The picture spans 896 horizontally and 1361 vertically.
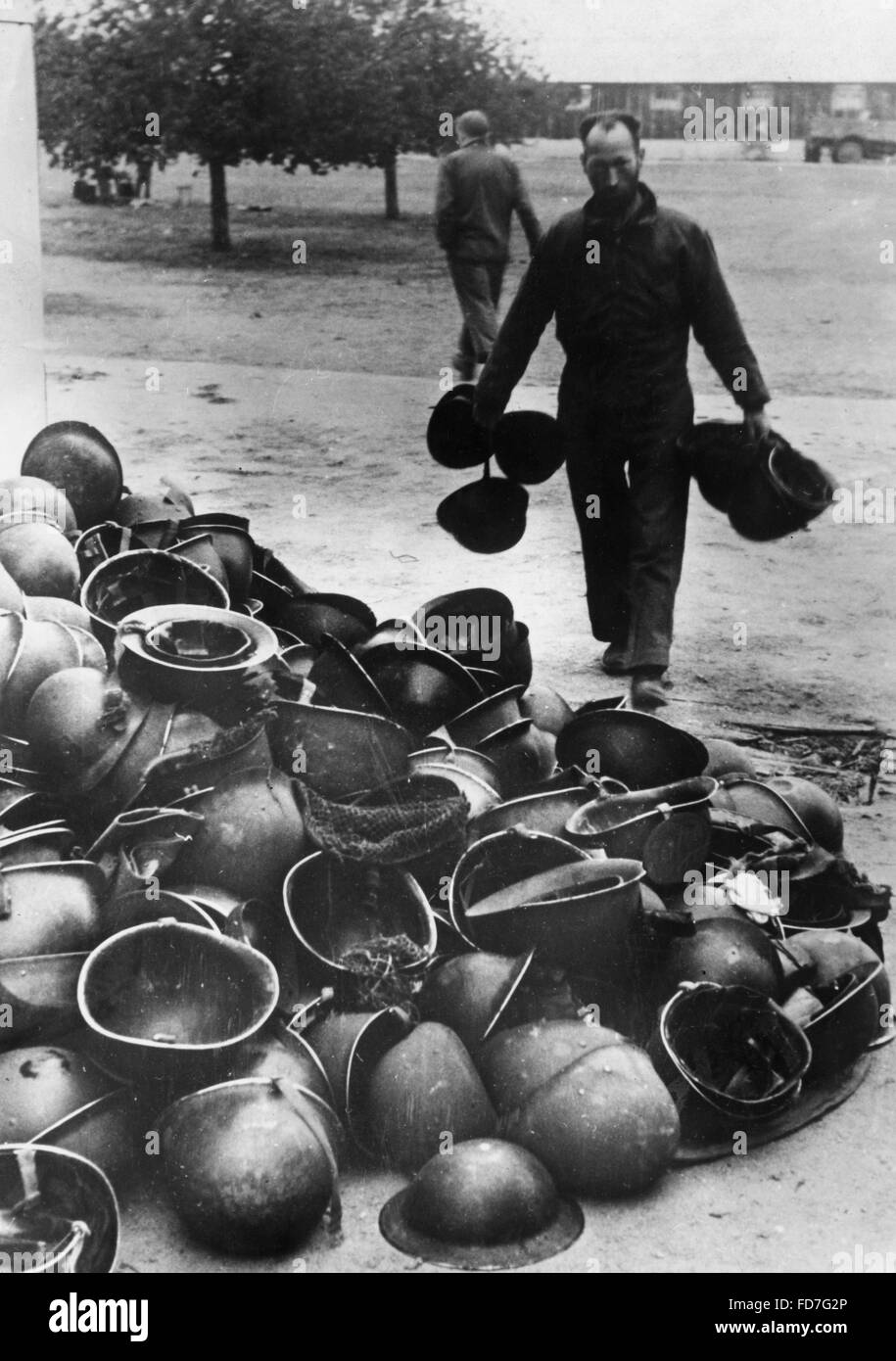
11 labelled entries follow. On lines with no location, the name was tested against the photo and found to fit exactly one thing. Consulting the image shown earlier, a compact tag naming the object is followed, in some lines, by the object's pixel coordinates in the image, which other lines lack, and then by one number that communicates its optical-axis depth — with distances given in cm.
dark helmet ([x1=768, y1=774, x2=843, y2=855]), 489
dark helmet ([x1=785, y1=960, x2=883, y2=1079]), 390
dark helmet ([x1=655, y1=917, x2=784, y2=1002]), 391
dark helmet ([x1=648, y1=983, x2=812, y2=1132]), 379
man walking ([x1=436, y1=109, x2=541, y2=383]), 731
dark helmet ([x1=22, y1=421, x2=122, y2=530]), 591
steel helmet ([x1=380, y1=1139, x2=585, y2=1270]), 324
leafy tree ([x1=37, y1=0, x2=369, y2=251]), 649
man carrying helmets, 612
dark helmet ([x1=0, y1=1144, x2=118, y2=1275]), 315
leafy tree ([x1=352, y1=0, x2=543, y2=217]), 609
